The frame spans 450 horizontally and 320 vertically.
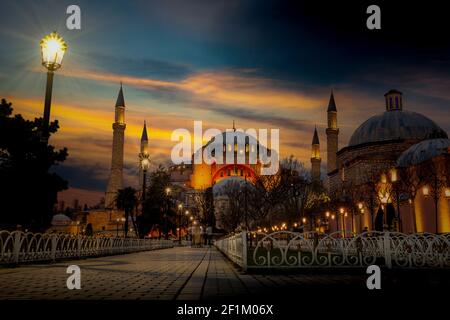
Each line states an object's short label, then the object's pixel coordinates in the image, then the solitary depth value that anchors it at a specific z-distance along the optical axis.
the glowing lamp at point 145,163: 23.06
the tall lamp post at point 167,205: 48.47
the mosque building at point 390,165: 30.95
